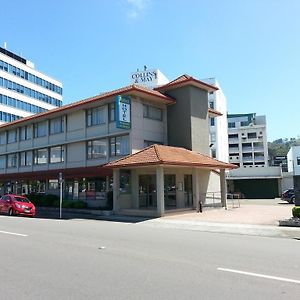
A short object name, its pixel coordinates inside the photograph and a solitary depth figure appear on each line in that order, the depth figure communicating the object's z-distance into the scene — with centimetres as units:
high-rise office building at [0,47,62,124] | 5296
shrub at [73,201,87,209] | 2253
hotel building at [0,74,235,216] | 2035
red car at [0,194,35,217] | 2024
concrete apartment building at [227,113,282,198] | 8450
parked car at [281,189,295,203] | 2921
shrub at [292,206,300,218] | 1371
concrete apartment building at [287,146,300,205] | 4307
